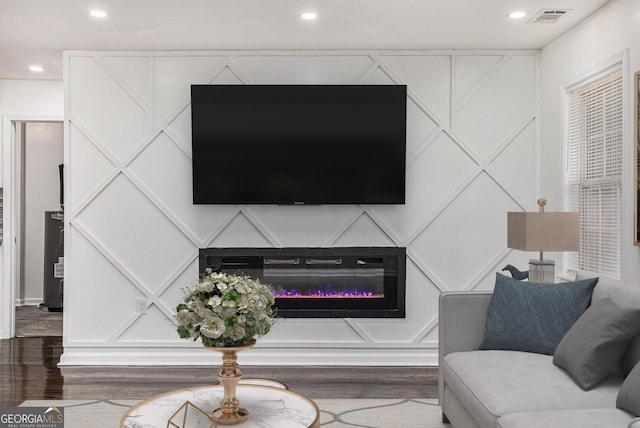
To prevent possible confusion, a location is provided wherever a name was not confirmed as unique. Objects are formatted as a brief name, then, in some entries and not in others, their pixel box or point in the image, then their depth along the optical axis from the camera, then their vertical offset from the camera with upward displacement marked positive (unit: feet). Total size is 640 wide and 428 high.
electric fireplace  16.72 -1.63
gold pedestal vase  7.89 -2.25
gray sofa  7.77 -2.43
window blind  13.02 +1.11
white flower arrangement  7.77 -1.25
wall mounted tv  16.43 +1.88
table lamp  12.39 -0.29
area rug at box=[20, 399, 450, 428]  11.91 -4.01
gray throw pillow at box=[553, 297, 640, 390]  8.73 -1.81
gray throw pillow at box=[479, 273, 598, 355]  10.48 -1.69
